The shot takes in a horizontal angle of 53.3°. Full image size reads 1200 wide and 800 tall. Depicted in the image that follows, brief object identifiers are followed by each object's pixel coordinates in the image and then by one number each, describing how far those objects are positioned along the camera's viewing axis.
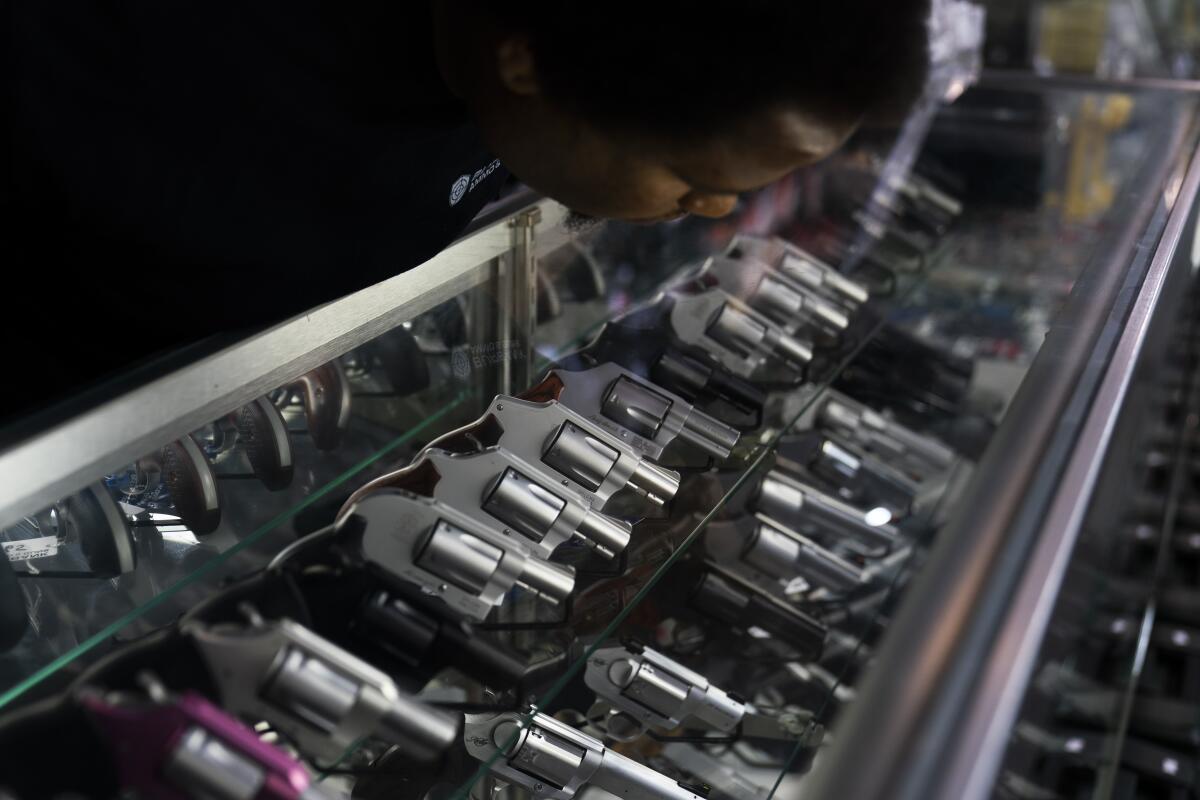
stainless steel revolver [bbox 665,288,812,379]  1.13
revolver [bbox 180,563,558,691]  0.66
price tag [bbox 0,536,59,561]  0.71
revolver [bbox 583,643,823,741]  0.86
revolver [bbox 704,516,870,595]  1.00
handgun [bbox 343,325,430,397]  0.94
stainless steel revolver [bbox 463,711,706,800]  0.73
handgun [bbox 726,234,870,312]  1.35
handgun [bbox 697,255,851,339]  1.26
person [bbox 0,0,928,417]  0.65
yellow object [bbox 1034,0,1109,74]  3.45
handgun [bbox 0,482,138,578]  0.71
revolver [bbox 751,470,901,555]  1.09
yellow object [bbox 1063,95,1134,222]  1.75
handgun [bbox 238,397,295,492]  0.83
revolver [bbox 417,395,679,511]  0.86
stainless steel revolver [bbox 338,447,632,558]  0.79
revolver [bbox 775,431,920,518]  1.18
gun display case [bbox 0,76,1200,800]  0.56
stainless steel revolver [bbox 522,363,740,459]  0.94
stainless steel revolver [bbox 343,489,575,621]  0.73
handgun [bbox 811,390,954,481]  1.29
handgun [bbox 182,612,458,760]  0.60
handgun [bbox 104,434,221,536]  0.77
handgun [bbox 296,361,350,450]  0.88
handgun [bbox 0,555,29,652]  0.70
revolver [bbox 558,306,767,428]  1.02
